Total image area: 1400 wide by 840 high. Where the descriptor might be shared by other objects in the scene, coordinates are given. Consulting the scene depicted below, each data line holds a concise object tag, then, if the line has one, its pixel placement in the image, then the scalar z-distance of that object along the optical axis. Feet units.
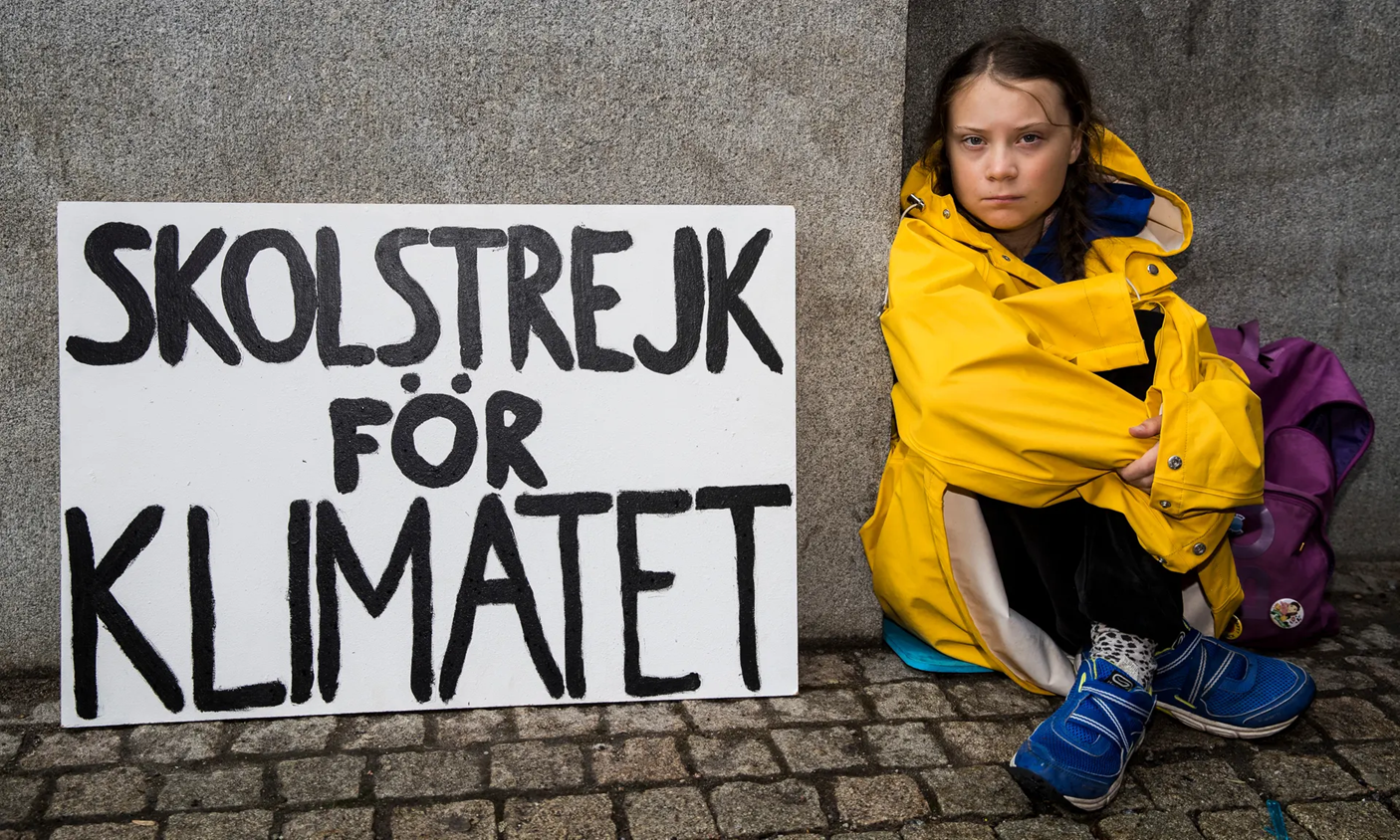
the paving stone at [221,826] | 7.02
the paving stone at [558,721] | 8.39
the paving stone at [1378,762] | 7.95
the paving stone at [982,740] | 8.19
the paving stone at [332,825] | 7.05
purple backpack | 10.03
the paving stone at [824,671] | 9.35
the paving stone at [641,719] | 8.47
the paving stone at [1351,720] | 8.64
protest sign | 8.45
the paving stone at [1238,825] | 7.32
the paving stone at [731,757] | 7.88
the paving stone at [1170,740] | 8.40
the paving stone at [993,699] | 8.90
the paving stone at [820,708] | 8.70
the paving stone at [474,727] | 8.23
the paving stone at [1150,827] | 7.30
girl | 7.84
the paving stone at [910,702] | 8.82
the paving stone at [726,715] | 8.55
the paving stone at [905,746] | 8.13
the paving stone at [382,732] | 8.14
